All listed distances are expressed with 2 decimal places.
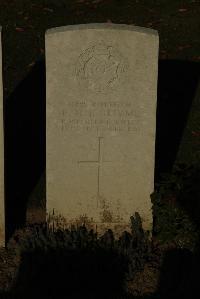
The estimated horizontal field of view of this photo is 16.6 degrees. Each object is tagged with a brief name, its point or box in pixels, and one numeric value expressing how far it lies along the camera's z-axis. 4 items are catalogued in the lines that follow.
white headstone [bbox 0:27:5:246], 5.84
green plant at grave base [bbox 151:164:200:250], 6.12
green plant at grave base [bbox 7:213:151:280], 5.81
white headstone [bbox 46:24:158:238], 5.89
